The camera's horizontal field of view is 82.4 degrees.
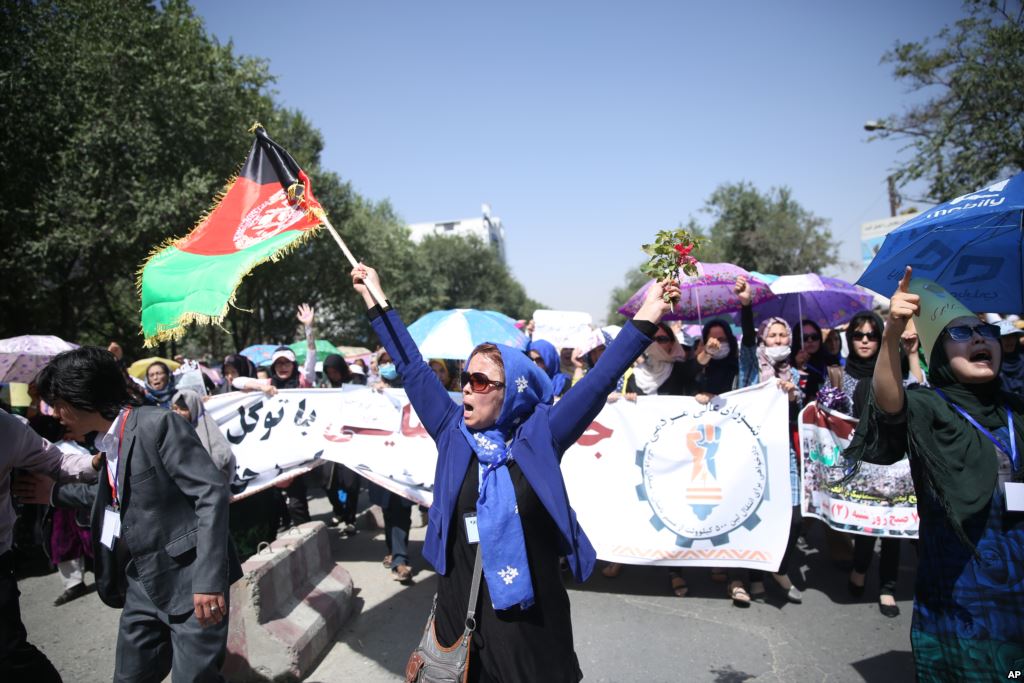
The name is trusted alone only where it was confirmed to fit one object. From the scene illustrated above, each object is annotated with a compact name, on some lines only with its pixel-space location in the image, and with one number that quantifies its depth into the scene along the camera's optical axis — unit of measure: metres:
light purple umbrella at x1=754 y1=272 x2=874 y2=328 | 6.80
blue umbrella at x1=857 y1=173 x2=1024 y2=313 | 2.48
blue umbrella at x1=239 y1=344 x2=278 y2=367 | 13.78
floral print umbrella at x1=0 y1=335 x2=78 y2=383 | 6.54
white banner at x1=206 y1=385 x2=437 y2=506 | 4.98
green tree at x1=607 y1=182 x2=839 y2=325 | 26.38
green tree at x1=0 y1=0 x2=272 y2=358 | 12.29
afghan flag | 3.04
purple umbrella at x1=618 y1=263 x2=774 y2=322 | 5.27
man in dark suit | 2.45
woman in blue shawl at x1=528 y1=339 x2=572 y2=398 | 4.62
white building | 116.19
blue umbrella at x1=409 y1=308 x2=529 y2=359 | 6.24
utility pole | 22.19
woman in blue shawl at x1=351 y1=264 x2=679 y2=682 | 1.98
